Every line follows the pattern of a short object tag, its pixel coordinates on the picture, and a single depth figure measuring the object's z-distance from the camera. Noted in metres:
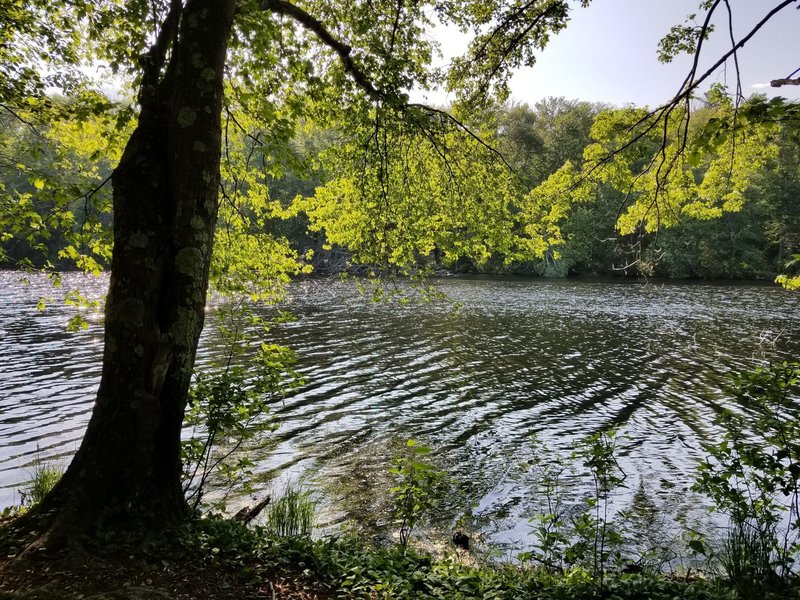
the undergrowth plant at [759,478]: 5.12
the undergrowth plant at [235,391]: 5.91
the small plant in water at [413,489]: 5.84
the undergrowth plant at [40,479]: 7.33
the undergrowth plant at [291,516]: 7.09
